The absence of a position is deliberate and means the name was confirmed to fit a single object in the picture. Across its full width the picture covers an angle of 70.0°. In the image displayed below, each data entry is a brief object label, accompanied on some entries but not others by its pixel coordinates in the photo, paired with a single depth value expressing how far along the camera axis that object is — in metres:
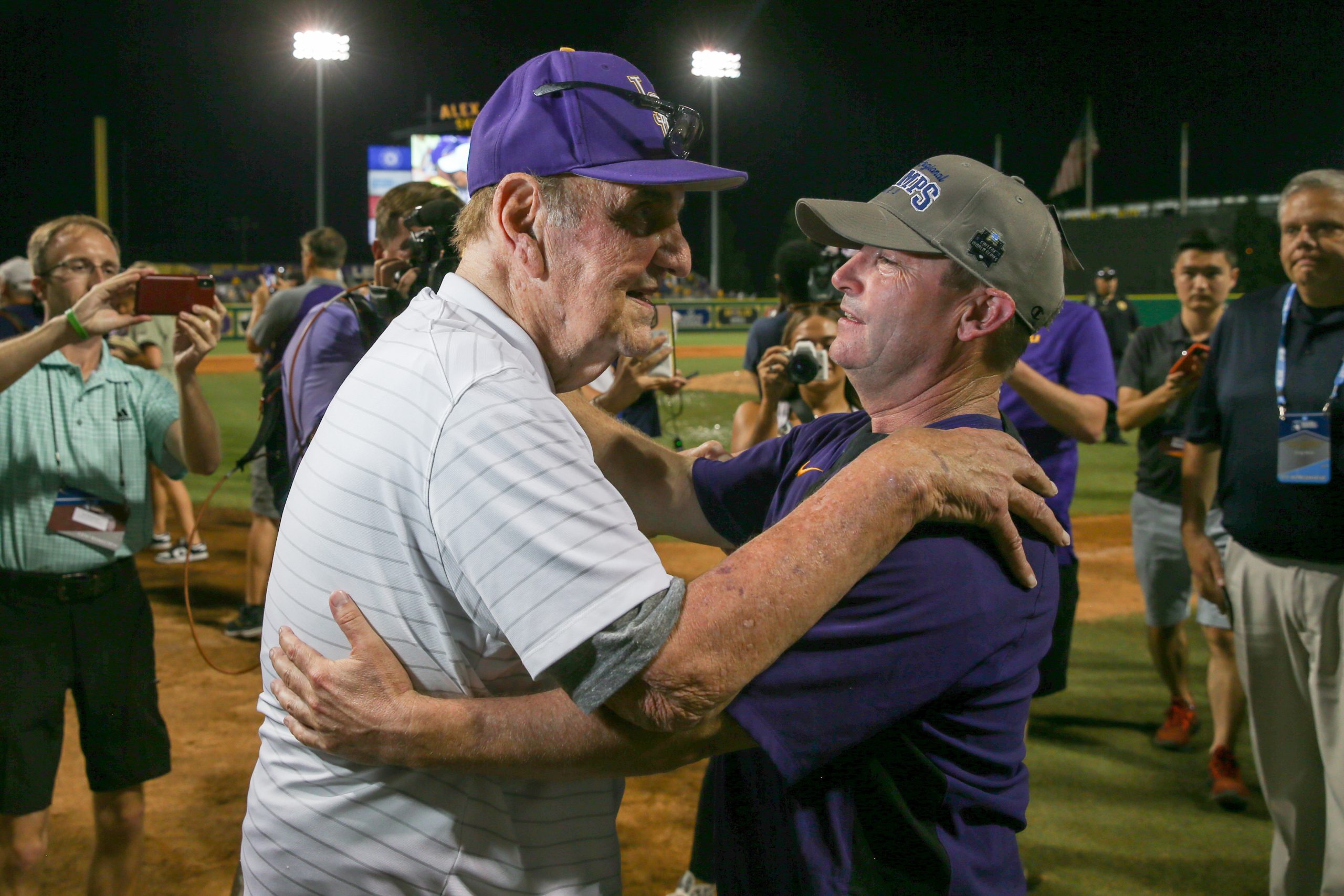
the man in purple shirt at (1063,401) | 4.06
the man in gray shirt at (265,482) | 5.90
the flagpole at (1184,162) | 40.12
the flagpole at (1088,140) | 34.03
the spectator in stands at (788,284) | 5.46
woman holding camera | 4.32
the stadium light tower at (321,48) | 24.48
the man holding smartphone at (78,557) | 3.29
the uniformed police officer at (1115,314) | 12.10
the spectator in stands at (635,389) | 4.25
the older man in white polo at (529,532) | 1.16
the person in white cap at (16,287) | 6.09
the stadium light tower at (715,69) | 28.19
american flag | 30.98
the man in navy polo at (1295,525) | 3.39
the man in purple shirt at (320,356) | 3.38
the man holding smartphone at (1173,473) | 4.96
